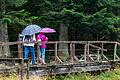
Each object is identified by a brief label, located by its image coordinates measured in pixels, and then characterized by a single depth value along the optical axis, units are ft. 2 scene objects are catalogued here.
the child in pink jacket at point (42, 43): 57.41
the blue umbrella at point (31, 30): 55.16
